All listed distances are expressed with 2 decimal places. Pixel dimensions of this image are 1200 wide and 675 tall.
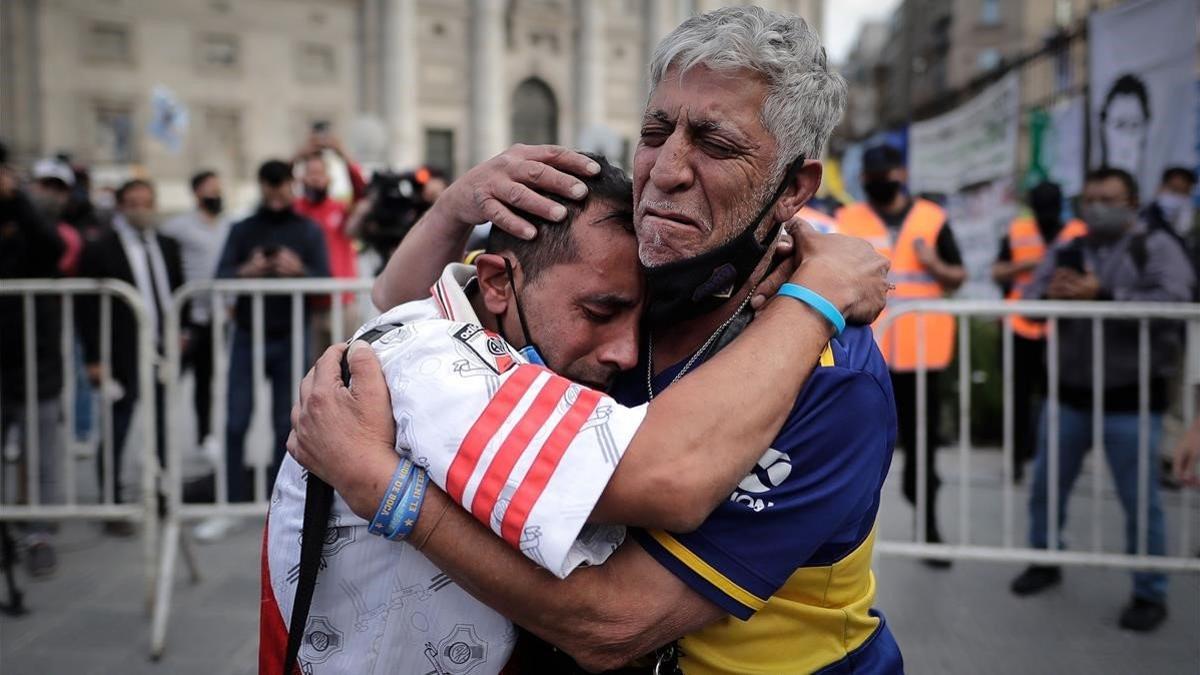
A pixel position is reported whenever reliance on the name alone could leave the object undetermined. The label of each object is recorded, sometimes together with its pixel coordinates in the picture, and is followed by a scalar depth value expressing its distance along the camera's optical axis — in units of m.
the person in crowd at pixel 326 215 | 6.82
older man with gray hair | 1.35
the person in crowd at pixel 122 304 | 5.45
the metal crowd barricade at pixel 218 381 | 3.95
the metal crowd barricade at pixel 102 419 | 4.04
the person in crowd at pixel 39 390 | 4.78
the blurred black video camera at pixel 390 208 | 5.51
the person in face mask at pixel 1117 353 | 4.29
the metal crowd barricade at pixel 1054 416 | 3.91
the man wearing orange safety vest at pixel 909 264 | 5.02
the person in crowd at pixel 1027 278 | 6.08
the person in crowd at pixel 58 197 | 6.97
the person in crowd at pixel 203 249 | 6.61
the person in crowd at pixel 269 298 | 5.24
